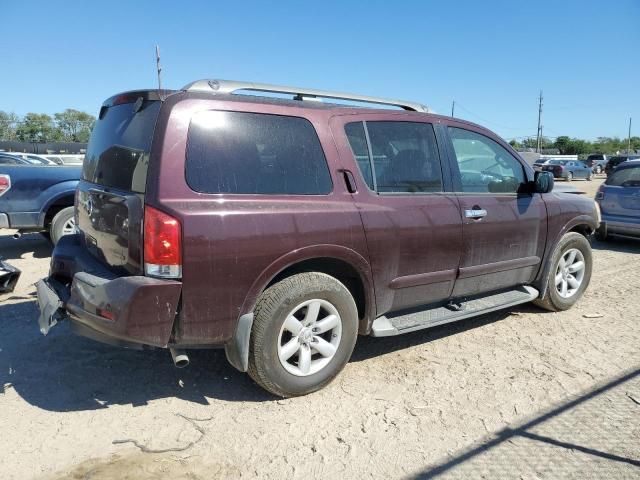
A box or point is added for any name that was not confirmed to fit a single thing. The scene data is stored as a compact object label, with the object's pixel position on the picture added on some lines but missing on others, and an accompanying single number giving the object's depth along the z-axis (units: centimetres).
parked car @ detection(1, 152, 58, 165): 1247
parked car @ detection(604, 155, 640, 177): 3807
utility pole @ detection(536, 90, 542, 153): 7656
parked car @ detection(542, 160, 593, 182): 3331
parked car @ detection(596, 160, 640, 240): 863
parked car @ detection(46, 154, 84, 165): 1884
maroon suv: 283
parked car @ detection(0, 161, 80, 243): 685
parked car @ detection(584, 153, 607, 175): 4433
